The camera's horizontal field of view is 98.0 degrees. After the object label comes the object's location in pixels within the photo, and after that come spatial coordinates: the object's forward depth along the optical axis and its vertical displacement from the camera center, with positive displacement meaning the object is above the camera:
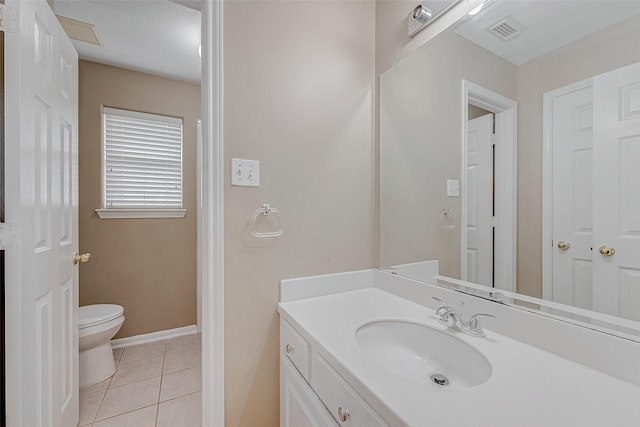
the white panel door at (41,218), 0.91 -0.02
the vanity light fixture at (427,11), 1.10 +0.82
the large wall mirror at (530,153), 0.71 +0.19
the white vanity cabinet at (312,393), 0.68 -0.54
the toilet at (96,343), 1.80 -0.87
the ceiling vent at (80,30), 1.84 +1.25
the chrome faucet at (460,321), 0.89 -0.37
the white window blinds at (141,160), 2.35 +0.46
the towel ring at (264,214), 1.17 -0.02
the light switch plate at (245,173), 1.13 +0.16
